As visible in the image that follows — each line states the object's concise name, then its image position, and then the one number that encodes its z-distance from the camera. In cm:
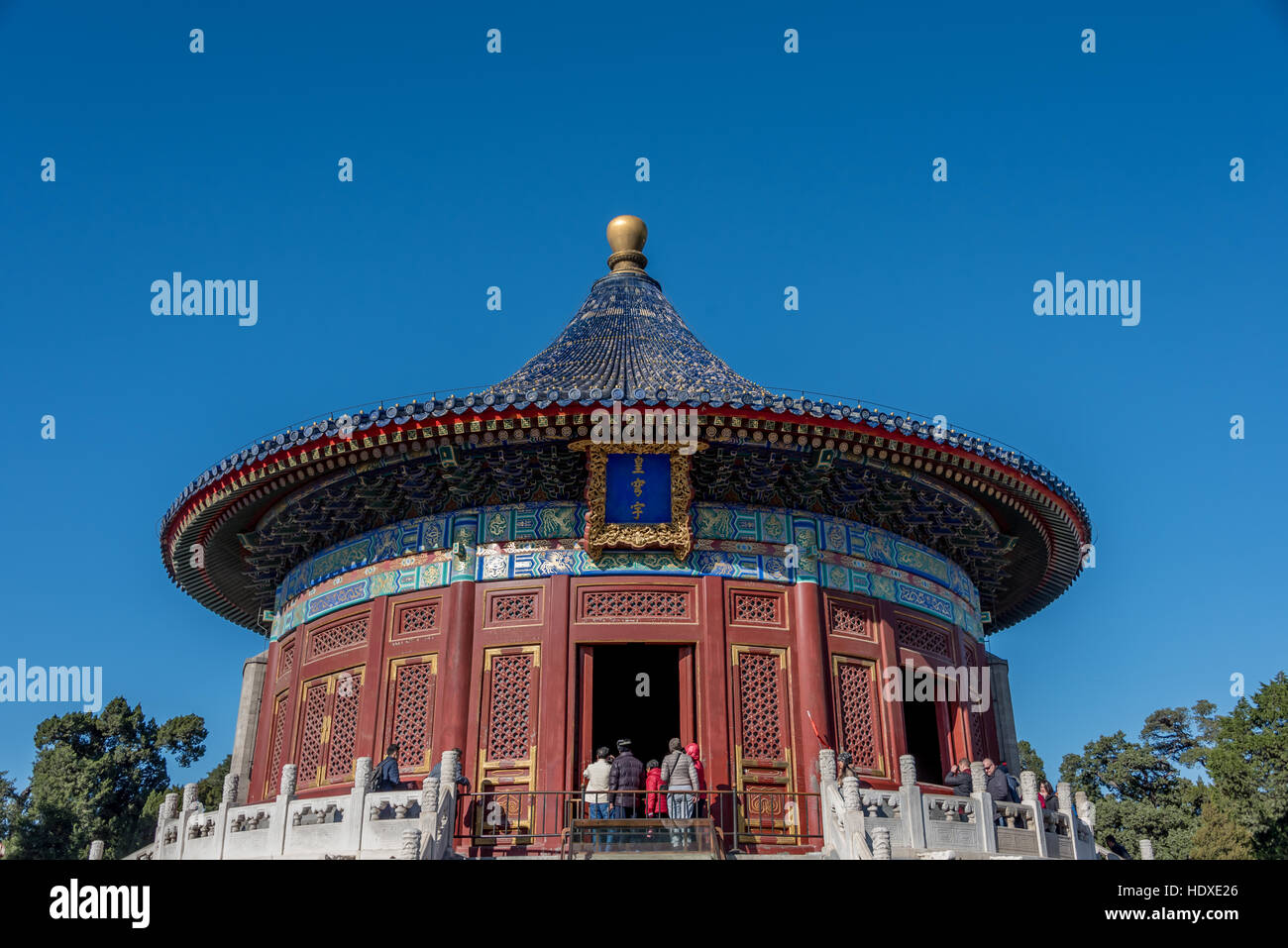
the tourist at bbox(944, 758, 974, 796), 1277
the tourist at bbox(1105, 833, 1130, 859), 1642
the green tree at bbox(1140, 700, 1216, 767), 4306
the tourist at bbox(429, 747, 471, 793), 1194
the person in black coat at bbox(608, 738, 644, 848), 1209
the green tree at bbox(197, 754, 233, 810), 3262
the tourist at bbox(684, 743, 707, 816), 1270
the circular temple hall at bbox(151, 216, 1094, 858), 1333
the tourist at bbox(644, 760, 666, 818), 1225
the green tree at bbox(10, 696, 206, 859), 3159
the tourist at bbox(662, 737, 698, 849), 1175
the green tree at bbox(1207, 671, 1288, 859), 2803
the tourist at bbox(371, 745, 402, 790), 1196
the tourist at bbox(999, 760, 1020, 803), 1279
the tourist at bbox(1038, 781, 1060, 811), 1326
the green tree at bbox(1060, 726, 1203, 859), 3172
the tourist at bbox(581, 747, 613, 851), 1219
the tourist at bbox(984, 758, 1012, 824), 1262
